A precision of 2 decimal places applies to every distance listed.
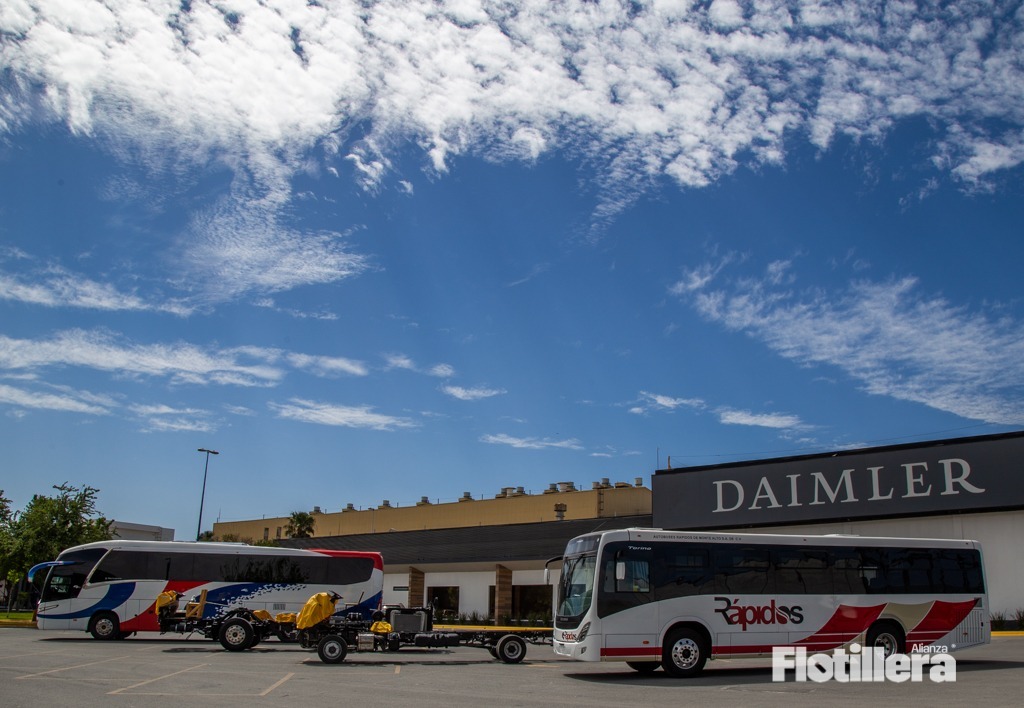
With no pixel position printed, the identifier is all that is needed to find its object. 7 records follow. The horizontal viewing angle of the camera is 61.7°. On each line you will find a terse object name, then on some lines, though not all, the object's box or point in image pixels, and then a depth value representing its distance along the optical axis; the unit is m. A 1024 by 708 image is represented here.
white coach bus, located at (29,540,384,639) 27.59
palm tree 63.38
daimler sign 29.05
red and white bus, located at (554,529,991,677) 16.78
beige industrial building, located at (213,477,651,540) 59.25
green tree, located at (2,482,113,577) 39.25
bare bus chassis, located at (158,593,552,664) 19.72
